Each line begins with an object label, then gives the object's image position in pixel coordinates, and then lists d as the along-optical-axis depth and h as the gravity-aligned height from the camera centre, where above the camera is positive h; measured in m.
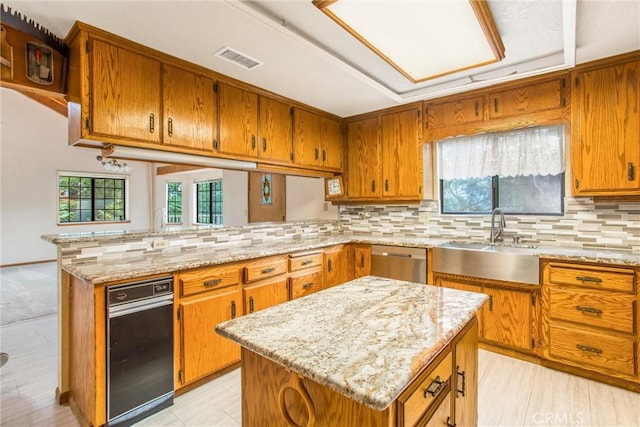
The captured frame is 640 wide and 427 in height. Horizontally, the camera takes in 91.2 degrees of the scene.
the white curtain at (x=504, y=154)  2.91 +0.59
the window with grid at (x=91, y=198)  7.33 +0.35
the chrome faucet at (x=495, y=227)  3.01 -0.15
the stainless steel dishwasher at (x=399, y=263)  3.14 -0.53
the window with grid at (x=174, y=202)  8.53 +0.29
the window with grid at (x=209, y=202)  7.29 +0.26
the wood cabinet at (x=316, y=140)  3.48 +0.85
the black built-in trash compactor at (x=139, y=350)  1.80 -0.83
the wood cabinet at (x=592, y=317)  2.17 -0.78
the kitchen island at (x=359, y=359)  0.80 -0.40
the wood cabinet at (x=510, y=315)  2.55 -0.87
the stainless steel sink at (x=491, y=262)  2.53 -0.44
